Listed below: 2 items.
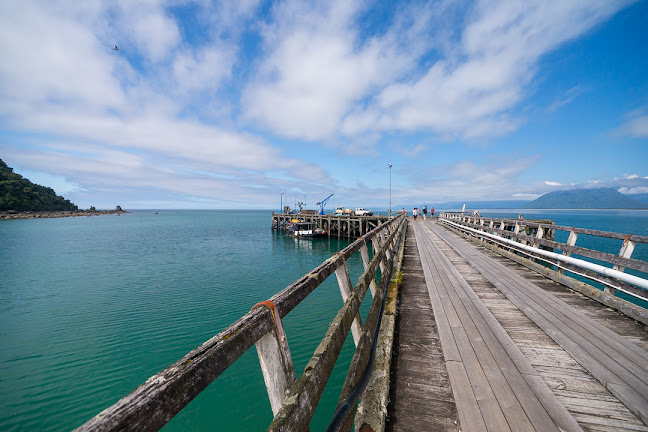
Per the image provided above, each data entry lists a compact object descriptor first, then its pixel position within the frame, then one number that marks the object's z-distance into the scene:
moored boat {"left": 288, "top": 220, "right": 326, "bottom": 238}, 41.78
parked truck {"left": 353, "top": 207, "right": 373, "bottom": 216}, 48.46
